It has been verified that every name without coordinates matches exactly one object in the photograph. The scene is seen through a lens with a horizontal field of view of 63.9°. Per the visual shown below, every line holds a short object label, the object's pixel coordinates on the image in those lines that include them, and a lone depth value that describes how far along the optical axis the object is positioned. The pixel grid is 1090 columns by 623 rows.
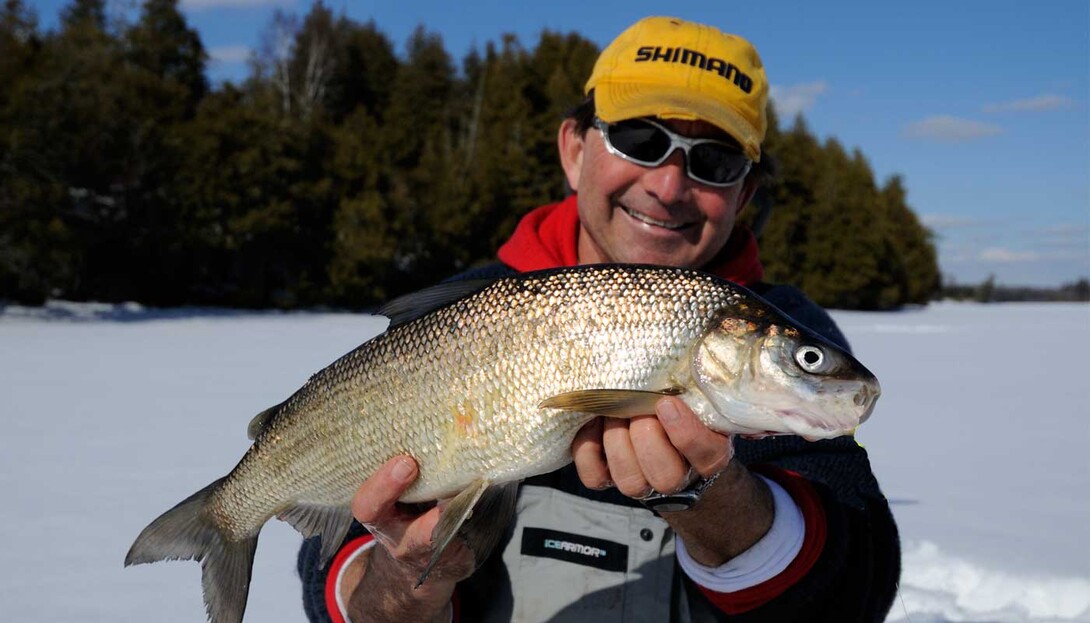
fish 1.84
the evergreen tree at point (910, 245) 45.03
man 2.01
